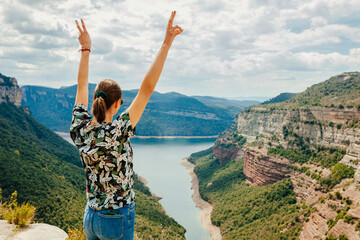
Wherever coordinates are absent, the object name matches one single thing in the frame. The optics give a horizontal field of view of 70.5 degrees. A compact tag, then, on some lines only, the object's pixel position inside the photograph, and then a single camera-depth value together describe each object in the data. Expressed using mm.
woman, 2045
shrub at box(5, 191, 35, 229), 5051
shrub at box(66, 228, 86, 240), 4723
